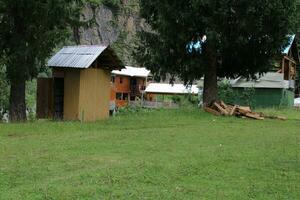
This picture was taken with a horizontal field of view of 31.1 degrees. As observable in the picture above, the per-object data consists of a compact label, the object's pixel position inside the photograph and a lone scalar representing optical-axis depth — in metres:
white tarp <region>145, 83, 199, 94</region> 79.44
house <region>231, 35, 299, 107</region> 46.56
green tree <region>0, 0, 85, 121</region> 18.64
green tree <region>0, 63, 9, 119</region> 22.79
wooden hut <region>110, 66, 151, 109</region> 71.97
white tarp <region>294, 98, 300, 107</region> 52.45
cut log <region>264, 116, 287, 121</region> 24.86
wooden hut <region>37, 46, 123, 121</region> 21.20
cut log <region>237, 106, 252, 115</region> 24.42
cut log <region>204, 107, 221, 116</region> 25.11
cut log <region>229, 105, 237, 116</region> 24.61
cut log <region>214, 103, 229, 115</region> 24.69
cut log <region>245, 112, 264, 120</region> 23.75
